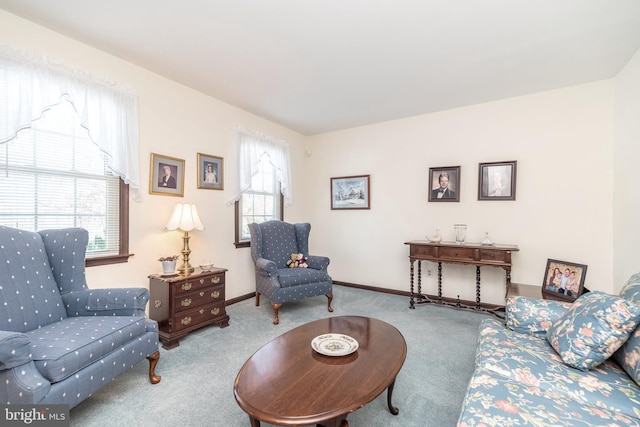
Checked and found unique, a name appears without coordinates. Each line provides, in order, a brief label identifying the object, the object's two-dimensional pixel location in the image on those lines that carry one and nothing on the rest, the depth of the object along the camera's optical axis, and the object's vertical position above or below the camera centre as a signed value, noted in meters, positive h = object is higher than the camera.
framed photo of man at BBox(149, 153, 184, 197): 2.99 +0.39
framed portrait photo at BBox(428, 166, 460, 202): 3.88 +0.39
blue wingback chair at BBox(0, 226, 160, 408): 1.36 -0.73
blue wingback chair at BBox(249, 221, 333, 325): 3.32 -0.72
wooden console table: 3.20 -0.54
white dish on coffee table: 1.61 -0.81
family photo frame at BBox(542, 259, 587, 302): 2.61 -0.67
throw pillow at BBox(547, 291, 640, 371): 1.34 -0.59
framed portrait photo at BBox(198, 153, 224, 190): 3.48 +0.49
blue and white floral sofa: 1.10 -0.79
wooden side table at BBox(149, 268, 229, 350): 2.62 -0.92
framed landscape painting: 4.65 +0.33
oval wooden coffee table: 1.15 -0.82
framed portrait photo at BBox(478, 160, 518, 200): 3.52 +0.40
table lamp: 2.94 -0.13
